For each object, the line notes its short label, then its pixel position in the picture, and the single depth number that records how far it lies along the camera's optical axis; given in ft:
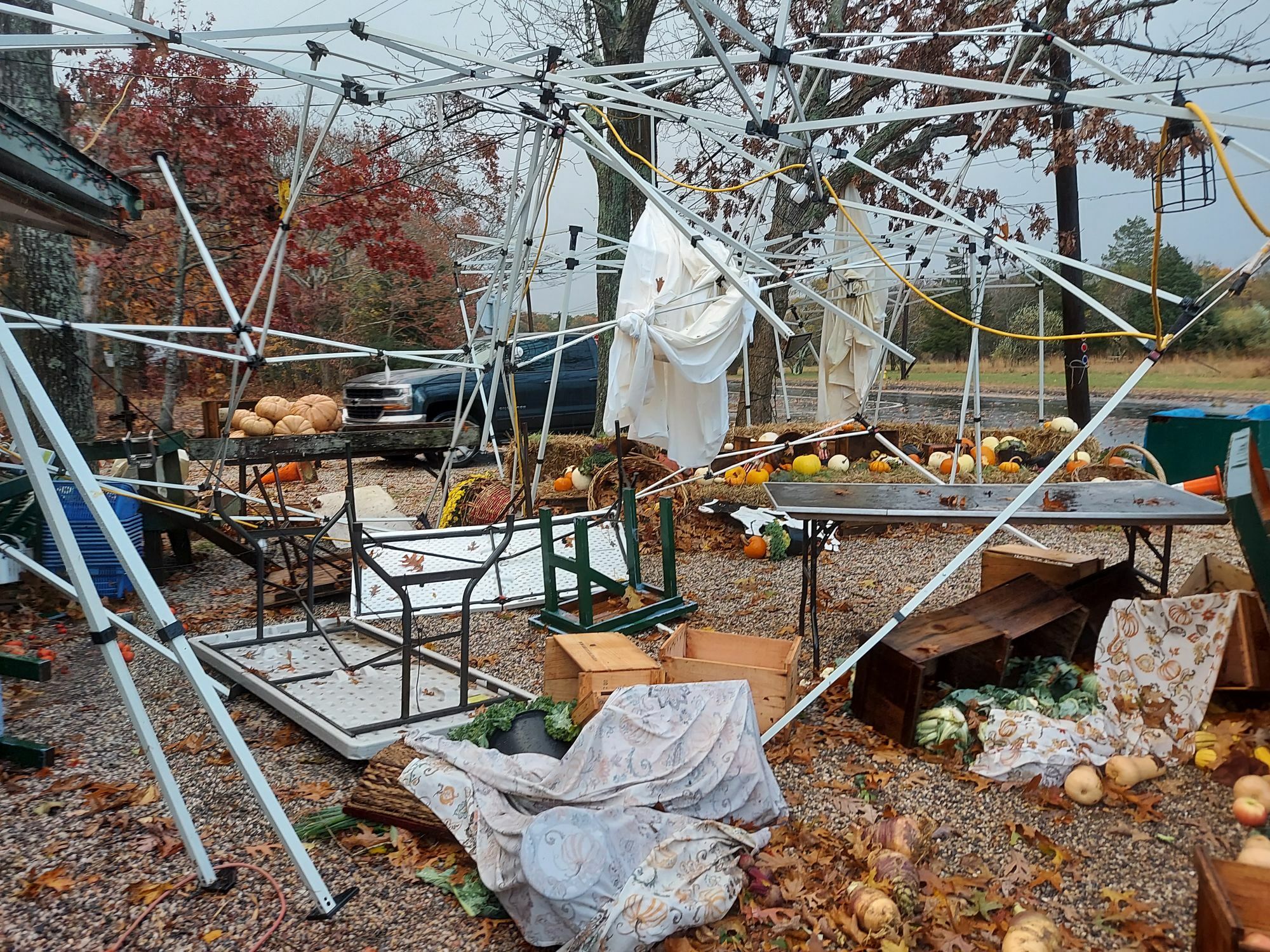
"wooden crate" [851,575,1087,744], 14.37
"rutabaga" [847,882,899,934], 9.50
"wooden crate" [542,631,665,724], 13.56
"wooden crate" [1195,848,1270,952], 7.65
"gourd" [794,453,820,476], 32.86
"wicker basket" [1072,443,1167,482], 30.45
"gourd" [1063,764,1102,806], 12.12
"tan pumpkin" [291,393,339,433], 38.58
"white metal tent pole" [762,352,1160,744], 12.82
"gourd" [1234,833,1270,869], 9.23
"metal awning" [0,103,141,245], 13.41
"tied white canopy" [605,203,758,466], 22.68
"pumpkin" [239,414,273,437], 34.73
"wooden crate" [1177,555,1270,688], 13.16
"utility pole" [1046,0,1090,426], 41.22
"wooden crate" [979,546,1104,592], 18.31
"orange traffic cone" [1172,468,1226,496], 20.40
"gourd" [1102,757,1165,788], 12.37
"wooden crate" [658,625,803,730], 14.55
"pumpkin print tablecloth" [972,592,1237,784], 12.96
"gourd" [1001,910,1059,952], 8.95
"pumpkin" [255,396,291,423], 38.70
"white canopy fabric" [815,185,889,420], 33.68
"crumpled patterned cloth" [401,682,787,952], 9.66
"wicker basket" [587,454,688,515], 29.12
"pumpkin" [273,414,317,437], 36.88
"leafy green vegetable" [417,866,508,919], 10.50
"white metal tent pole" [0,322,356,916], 9.37
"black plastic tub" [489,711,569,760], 13.26
